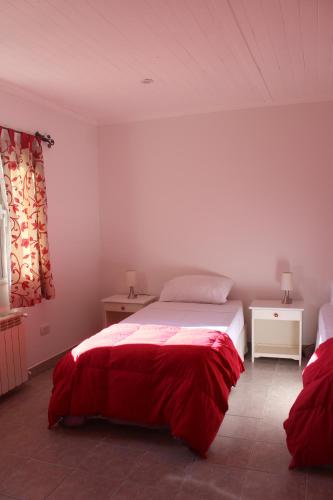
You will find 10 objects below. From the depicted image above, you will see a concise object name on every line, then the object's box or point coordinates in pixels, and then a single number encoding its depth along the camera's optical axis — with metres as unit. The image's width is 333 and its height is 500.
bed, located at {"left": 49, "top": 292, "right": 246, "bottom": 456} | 2.51
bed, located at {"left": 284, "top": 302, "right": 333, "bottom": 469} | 2.22
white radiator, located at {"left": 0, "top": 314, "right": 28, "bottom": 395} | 3.23
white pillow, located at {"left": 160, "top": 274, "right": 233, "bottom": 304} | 4.15
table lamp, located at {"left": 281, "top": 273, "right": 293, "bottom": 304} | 4.03
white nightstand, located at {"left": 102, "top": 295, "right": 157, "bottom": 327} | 4.39
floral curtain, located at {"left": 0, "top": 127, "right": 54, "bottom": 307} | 3.48
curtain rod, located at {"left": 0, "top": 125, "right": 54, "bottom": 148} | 3.78
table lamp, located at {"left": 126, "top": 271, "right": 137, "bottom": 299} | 4.56
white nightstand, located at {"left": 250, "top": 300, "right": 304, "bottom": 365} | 3.91
